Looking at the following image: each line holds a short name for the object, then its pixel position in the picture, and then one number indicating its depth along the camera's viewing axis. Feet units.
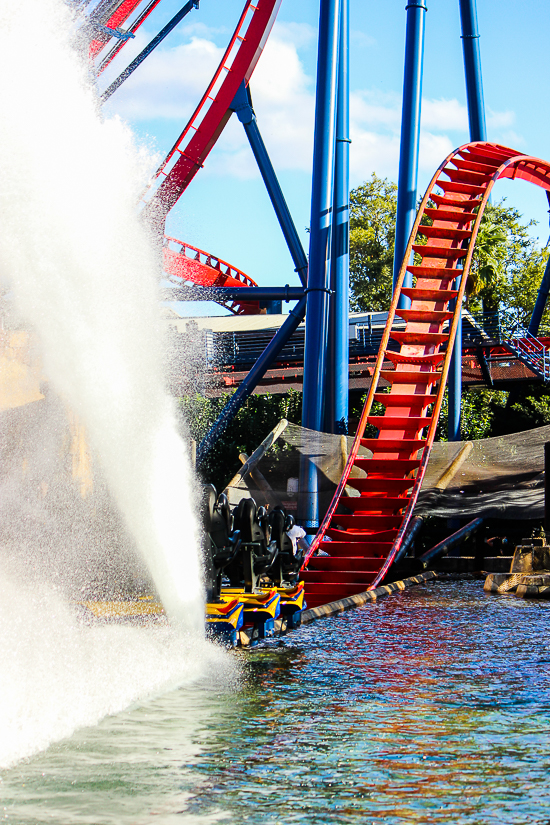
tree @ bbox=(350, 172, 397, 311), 237.66
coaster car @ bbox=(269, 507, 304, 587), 53.26
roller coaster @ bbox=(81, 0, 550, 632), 47.62
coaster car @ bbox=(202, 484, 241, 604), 43.55
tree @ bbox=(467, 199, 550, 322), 212.64
